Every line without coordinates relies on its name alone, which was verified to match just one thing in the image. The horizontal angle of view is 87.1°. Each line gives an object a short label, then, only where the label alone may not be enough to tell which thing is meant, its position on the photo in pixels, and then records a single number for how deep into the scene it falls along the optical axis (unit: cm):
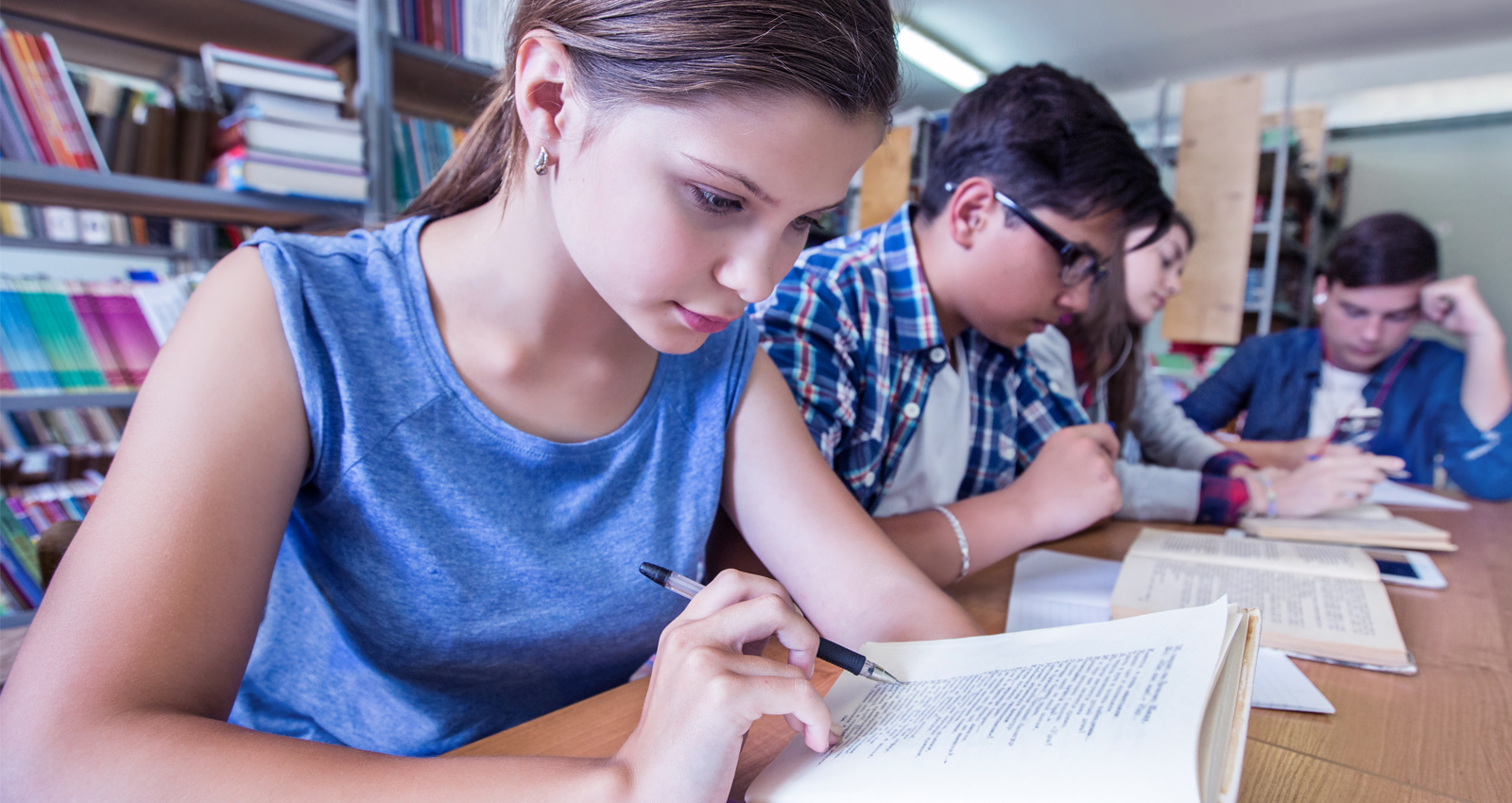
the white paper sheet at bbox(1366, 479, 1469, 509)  170
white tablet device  105
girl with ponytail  43
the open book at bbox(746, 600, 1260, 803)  39
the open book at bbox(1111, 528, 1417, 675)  77
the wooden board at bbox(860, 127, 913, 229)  330
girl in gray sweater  143
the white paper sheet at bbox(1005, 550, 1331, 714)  68
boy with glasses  111
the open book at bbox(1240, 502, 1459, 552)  126
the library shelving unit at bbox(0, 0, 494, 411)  171
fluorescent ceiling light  525
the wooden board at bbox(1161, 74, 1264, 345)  342
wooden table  55
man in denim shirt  215
